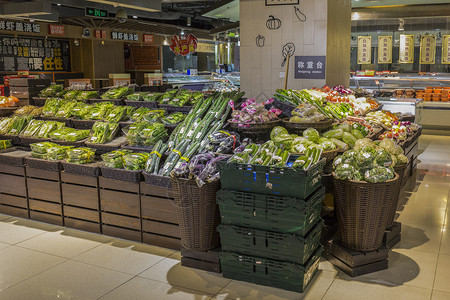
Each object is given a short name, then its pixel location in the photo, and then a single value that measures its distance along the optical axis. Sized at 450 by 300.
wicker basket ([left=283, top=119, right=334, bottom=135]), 4.59
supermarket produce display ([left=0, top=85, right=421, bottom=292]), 3.55
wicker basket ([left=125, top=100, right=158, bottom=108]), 5.76
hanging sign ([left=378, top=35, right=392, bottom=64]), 11.97
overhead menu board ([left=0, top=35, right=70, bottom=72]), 12.26
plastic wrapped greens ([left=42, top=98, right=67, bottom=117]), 6.11
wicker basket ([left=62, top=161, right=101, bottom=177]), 4.70
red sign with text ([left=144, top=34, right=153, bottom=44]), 16.00
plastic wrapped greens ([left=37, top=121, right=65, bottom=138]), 5.67
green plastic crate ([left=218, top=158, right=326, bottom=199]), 3.38
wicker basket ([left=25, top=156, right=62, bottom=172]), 4.97
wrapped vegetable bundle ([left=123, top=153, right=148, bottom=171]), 4.50
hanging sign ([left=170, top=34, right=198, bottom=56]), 14.45
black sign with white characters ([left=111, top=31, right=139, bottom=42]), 14.50
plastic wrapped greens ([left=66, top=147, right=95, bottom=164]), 4.85
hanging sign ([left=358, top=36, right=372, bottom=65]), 11.91
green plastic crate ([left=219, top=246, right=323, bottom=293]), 3.52
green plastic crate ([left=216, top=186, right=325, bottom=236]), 3.42
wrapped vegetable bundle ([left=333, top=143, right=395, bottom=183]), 3.65
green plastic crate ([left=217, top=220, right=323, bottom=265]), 3.48
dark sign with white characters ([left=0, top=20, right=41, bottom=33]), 11.39
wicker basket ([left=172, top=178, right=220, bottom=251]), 3.78
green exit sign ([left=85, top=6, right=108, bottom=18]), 10.06
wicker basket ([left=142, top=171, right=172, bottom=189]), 4.22
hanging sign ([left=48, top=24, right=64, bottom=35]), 12.61
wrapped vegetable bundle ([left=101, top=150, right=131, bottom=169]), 4.61
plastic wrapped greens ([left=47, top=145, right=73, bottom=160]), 5.04
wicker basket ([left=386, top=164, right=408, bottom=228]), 4.02
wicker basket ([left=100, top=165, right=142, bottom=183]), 4.44
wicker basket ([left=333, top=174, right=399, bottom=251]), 3.65
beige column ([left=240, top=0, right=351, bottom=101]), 7.55
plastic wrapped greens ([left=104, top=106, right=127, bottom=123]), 5.48
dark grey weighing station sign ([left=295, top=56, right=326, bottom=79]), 7.64
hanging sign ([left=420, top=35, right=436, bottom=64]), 11.78
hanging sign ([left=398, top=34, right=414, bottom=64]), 11.89
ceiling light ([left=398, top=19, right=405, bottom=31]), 11.38
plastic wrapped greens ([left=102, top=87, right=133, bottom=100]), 6.19
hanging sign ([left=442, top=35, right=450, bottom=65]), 11.50
